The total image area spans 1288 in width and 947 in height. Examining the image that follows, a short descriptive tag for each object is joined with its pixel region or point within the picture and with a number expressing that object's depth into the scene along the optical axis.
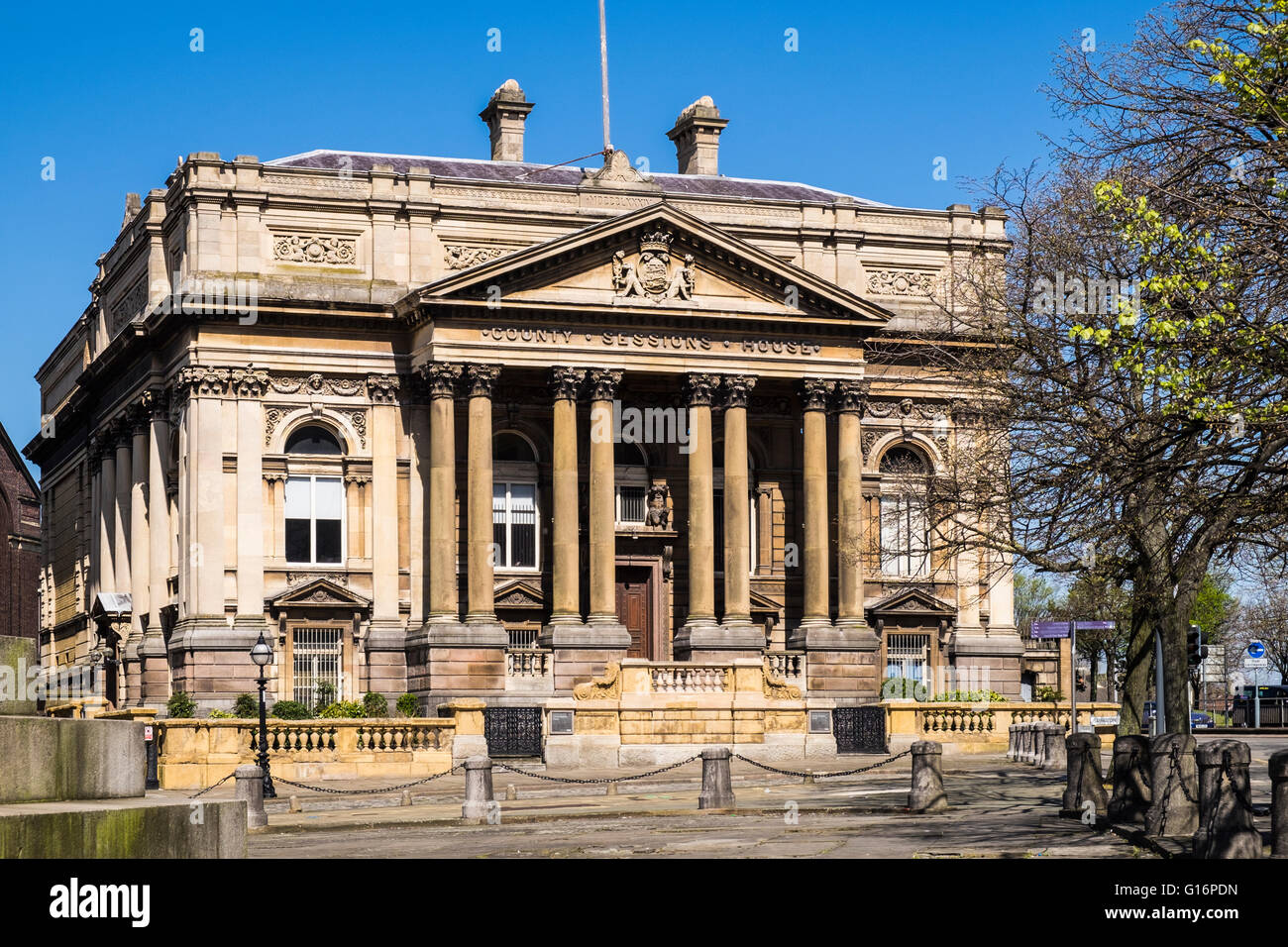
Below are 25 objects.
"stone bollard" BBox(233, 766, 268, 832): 32.84
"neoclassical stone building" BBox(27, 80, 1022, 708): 54.62
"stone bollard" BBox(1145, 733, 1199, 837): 24.91
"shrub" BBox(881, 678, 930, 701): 59.16
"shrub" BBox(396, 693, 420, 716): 52.84
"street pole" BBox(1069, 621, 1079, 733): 40.10
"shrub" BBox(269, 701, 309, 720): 48.84
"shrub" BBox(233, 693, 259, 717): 51.36
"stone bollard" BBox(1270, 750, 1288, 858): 19.86
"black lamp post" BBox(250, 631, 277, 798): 38.44
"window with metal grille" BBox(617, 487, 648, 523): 59.19
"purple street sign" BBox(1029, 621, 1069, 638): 40.99
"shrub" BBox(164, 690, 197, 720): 51.16
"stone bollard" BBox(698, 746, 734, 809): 33.72
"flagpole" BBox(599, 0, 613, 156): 62.59
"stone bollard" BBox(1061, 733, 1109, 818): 30.02
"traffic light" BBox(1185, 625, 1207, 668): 41.53
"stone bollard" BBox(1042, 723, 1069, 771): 42.66
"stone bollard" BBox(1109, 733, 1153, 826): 27.62
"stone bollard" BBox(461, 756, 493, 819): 32.81
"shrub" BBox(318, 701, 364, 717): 50.03
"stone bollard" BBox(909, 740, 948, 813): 32.28
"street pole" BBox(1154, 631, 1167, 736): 34.84
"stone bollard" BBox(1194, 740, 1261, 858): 21.20
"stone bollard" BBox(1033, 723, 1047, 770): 43.59
